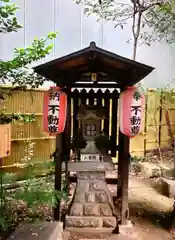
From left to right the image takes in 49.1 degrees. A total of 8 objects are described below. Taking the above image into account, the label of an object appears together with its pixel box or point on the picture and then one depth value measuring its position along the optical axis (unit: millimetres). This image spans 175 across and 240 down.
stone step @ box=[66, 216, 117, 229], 3025
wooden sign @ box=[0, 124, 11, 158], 2442
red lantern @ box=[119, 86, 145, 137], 2877
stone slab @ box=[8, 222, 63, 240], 2109
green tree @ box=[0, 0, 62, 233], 2409
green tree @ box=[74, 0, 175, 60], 5056
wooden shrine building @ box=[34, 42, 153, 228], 2807
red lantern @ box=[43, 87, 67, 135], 2882
